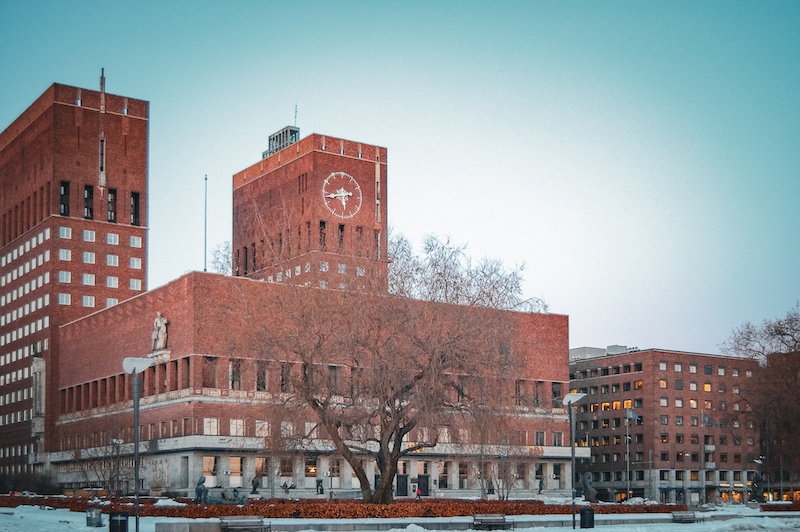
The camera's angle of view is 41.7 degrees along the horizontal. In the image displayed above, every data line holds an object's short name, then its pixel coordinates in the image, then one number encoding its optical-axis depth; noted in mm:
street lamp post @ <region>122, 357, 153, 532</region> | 34531
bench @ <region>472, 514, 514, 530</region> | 43531
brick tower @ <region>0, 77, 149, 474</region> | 129500
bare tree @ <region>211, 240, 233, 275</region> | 60844
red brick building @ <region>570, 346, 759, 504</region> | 148250
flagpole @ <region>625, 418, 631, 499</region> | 141275
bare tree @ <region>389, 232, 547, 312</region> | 52281
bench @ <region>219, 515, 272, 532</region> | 37219
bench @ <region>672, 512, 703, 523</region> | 50500
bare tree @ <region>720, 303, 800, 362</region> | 93375
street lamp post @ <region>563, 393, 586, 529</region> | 46062
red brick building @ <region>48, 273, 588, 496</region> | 98250
